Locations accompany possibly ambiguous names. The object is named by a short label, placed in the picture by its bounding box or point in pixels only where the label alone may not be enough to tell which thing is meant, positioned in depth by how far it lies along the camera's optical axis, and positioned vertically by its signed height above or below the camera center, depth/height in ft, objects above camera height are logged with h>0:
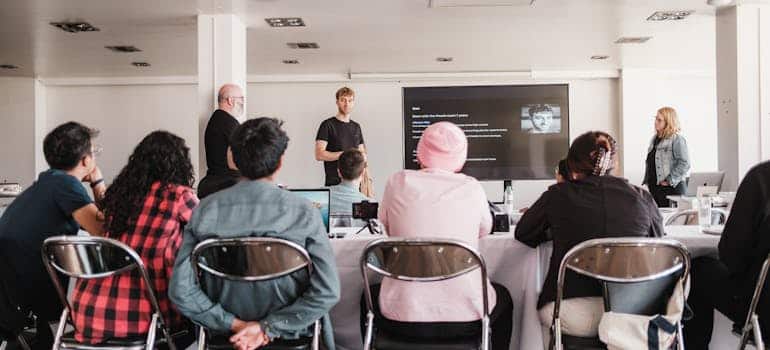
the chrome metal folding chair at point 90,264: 6.81 -0.98
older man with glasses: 15.79 +1.08
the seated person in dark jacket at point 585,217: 7.03 -0.51
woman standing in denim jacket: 21.11 +0.38
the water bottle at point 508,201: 14.18 -0.71
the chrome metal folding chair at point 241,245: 6.22 -0.77
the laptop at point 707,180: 18.40 -0.27
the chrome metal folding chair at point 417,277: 6.42 -1.04
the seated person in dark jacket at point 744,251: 7.08 -0.90
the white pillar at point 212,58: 18.79 +3.43
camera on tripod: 9.95 -0.55
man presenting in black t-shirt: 19.85 +1.16
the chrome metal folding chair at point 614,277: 6.38 -1.00
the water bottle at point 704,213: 10.19 -0.67
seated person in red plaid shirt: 7.27 -0.68
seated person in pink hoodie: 7.04 -0.67
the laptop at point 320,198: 10.87 -0.40
